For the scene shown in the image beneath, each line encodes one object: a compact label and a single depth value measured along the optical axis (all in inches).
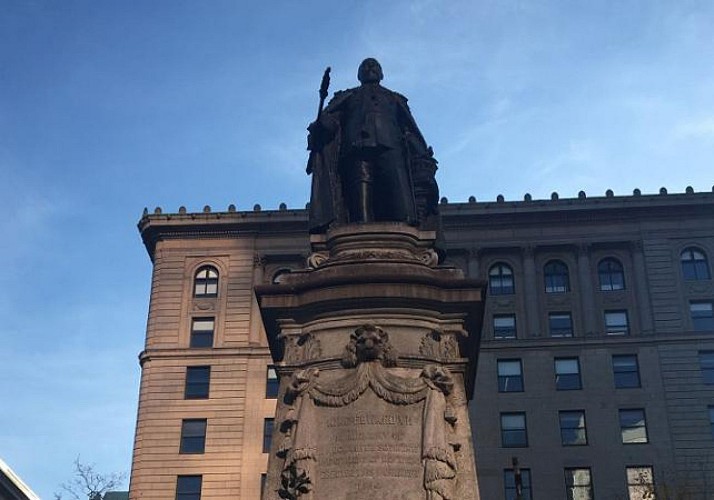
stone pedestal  476.4
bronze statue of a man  619.5
